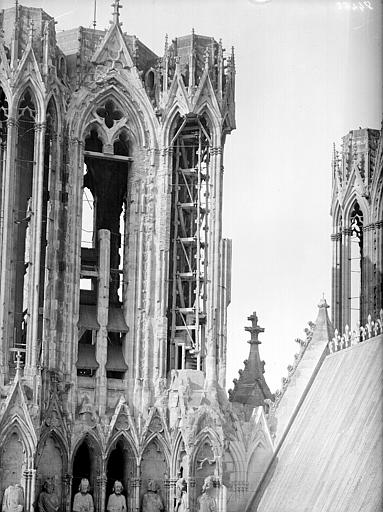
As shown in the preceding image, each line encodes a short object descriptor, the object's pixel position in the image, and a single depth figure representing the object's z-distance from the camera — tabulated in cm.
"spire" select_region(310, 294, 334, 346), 7838
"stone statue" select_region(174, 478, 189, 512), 7381
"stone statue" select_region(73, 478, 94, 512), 7438
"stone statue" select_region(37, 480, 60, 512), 7356
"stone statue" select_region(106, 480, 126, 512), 7456
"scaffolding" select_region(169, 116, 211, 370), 7612
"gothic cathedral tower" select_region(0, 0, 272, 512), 7419
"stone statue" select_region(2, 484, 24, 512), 7294
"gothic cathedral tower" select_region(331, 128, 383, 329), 8281
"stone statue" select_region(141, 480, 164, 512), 7462
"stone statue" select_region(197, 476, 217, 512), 7362
